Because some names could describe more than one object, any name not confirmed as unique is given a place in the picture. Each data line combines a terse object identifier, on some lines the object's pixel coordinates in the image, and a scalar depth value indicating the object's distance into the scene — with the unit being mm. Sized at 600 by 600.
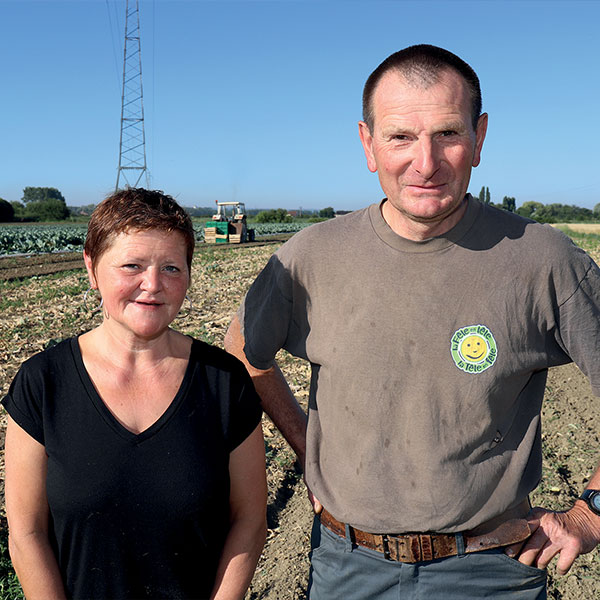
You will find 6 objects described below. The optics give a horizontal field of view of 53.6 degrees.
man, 2170
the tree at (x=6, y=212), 75500
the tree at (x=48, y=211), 85188
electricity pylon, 46188
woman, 1967
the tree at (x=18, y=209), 84212
